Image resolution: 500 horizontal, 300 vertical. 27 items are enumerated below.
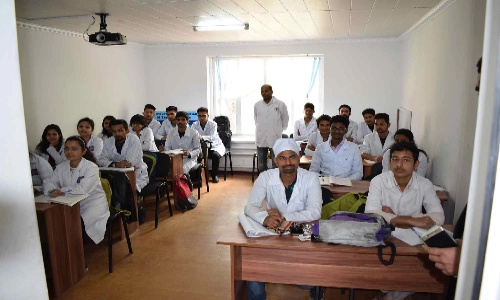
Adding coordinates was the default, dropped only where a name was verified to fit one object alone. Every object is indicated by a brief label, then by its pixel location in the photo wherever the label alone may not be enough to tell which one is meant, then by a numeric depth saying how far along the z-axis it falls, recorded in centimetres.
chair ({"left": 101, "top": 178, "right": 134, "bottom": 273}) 354
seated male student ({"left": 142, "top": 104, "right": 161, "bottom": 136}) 744
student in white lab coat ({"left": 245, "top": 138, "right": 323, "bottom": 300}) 275
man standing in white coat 650
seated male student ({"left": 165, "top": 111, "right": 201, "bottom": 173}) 635
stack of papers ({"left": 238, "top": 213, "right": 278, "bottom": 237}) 227
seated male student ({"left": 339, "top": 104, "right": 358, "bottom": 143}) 665
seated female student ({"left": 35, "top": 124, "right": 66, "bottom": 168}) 464
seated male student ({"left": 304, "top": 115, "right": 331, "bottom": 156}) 537
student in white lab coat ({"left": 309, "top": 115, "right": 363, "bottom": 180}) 426
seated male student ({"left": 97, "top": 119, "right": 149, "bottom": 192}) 480
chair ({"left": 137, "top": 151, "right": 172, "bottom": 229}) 490
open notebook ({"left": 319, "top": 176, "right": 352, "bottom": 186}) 363
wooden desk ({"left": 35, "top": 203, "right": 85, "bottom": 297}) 306
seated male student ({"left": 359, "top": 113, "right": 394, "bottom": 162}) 523
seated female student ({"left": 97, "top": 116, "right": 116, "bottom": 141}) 601
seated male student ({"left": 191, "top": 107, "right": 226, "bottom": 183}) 718
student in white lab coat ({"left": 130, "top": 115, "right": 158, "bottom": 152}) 605
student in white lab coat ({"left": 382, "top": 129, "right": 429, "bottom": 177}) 400
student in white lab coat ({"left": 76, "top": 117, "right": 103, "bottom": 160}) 526
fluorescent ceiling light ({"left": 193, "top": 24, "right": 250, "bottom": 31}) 538
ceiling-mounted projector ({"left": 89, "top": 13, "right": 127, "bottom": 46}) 454
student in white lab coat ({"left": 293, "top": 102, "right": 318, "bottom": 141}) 702
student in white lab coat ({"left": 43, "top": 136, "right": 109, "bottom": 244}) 352
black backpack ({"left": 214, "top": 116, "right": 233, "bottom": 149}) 768
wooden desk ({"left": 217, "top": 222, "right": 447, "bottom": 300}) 224
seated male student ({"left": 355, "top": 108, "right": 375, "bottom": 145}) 644
